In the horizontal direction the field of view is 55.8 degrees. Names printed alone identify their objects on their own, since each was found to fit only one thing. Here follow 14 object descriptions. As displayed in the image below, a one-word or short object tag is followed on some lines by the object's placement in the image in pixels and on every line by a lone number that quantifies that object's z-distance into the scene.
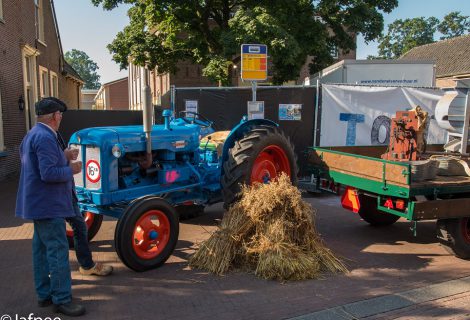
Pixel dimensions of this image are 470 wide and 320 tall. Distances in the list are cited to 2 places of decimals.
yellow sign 8.01
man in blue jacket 3.58
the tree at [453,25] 66.69
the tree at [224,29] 14.77
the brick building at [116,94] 48.72
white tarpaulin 9.48
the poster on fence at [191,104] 10.23
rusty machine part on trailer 5.77
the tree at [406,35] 68.88
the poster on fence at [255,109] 8.14
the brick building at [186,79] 20.50
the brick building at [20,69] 11.44
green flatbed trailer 4.79
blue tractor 4.72
